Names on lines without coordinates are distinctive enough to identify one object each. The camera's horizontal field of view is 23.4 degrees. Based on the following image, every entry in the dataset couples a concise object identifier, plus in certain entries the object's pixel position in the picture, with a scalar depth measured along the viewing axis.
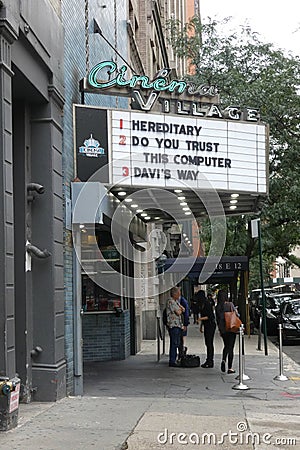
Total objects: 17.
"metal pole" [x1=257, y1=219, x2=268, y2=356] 20.65
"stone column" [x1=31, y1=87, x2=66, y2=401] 11.03
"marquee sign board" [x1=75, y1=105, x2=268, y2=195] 12.72
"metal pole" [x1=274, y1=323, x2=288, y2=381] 14.77
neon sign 12.94
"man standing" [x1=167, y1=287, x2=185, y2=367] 16.52
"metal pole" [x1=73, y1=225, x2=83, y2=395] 12.08
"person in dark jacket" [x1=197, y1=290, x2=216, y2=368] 16.66
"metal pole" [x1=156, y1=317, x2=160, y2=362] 18.05
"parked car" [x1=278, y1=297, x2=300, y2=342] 24.92
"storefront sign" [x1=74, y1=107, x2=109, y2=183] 12.62
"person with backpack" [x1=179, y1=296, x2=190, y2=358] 16.92
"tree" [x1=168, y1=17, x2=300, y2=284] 26.73
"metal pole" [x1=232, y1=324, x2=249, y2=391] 13.11
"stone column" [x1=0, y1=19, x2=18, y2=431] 8.54
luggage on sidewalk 16.69
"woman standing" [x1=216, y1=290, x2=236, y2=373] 15.22
